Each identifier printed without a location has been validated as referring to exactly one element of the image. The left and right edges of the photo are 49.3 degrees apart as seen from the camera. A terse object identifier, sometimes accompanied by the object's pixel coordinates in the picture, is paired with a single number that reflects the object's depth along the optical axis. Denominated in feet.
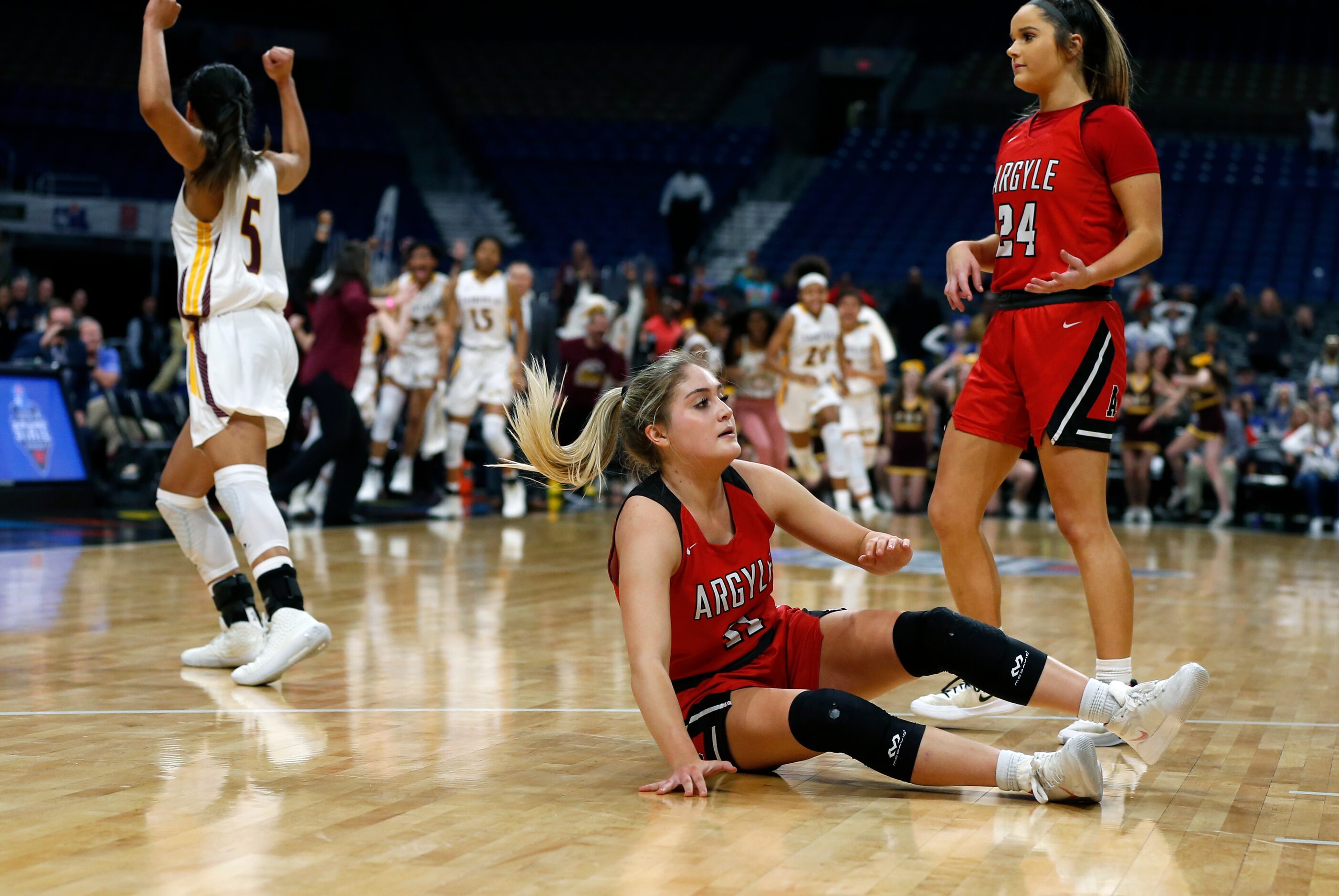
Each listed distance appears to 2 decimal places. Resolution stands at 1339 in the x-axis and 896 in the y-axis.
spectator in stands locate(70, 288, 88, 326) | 46.85
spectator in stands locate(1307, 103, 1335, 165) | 73.41
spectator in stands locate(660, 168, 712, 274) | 65.46
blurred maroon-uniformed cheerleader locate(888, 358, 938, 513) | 42.98
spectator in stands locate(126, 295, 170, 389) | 46.68
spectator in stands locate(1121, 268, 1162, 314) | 49.63
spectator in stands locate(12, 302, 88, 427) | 37.27
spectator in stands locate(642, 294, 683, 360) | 45.21
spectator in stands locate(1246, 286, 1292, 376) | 50.19
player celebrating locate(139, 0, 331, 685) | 13.57
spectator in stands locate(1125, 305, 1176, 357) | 46.70
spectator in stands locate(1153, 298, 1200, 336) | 50.75
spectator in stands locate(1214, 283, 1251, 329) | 53.72
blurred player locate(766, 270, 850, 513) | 38.70
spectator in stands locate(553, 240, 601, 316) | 47.24
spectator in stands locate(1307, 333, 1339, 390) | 46.21
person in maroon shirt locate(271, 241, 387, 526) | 29.68
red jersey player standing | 11.33
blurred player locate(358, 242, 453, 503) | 35.83
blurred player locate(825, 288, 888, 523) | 39.83
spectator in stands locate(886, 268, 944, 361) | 52.16
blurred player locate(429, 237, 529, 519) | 35.14
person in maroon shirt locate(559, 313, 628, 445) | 41.14
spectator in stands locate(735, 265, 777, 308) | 54.44
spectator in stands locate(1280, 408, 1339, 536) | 40.68
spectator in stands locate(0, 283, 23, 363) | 39.29
